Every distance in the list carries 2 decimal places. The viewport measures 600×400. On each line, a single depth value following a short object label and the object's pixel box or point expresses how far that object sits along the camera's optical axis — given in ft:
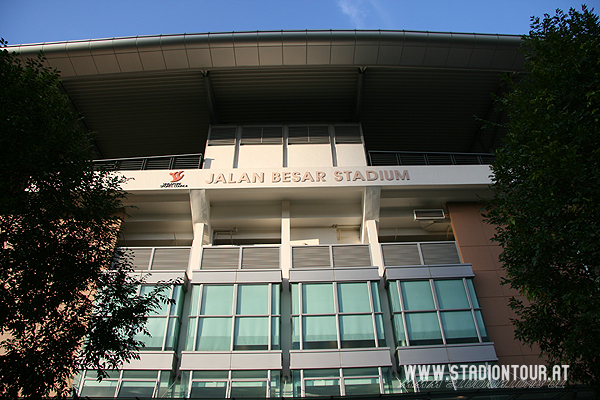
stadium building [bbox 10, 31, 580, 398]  38.45
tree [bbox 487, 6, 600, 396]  22.03
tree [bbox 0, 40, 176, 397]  22.52
